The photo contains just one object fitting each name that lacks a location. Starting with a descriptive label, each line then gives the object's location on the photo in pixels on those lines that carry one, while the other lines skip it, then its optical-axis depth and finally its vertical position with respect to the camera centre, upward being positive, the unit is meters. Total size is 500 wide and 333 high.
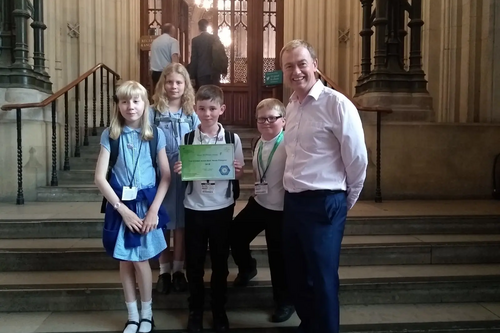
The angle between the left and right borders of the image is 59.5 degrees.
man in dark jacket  7.21 +1.53
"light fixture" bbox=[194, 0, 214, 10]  9.42 +3.15
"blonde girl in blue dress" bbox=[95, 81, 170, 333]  2.61 -0.27
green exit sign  8.08 +1.32
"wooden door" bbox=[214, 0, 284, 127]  9.39 +2.20
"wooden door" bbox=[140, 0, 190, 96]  9.20 +2.73
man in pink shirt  2.38 -0.12
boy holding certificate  2.79 -0.47
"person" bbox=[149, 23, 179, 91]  7.18 +1.61
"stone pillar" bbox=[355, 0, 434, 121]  5.78 +1.10
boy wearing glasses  2.80 -0.37
